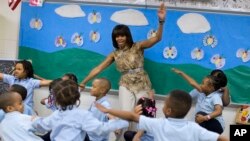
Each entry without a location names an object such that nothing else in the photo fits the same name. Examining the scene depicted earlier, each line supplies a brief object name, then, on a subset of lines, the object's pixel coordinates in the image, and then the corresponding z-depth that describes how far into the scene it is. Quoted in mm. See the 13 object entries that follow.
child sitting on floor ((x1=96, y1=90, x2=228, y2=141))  2531
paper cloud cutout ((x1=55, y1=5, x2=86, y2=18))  4724
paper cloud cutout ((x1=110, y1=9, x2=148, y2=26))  4492
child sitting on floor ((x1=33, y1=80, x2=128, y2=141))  2799
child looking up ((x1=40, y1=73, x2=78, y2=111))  4114
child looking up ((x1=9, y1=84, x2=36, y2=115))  3854
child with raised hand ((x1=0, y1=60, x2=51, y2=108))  4293
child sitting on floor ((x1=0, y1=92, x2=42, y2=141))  2926
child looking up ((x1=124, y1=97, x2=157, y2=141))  3289
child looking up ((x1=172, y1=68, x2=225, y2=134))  3736
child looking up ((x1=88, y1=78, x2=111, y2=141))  3674
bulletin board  4309
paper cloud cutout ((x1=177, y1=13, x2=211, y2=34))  4344
